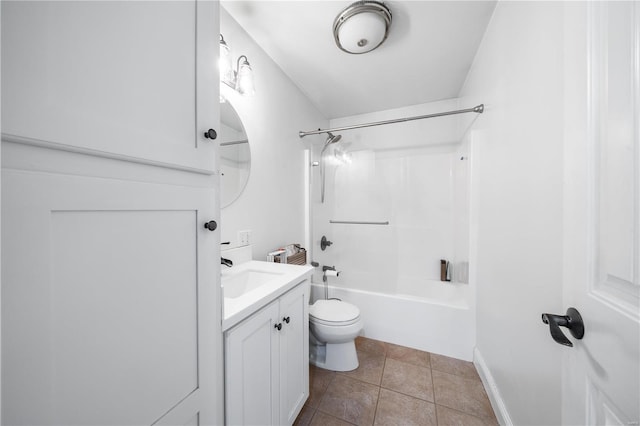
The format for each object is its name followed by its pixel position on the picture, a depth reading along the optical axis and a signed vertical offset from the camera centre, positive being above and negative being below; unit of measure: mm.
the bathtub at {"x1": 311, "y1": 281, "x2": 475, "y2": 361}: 1796 -905
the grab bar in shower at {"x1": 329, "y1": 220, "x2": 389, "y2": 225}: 2644 -119
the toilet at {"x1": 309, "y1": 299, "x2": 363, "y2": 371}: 1582 -859
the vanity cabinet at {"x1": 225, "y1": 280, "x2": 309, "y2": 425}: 794 -635
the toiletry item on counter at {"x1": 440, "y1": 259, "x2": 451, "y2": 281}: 2414 -624
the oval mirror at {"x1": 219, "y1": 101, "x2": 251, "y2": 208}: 1380 +365
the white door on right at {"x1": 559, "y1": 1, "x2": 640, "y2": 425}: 425 +1
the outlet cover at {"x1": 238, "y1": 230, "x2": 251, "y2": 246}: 1484 -171
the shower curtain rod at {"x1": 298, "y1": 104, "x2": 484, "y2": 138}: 1571 +751
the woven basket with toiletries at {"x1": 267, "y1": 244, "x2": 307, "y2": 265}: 1698 -347
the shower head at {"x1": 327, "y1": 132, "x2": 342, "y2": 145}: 2407 +792
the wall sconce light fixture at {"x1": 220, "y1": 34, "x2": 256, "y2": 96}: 1269 +820
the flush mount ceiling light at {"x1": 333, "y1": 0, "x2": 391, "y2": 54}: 1284 +1117
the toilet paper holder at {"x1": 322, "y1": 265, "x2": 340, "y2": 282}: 2158 -602
